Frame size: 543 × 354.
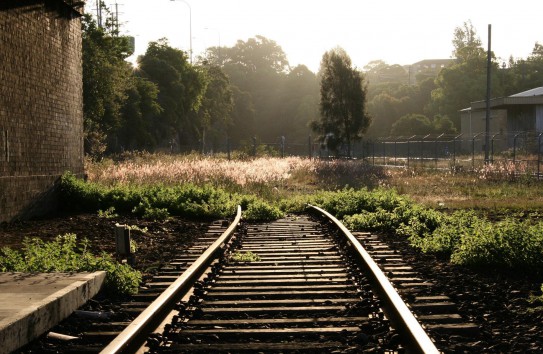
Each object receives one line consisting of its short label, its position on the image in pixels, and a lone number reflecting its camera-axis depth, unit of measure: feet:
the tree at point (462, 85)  341.17
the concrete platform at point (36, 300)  18.43
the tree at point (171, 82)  236.02
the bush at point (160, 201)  56.75
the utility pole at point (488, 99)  129.02
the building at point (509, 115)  200.64
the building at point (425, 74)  506.19
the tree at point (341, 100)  180.55
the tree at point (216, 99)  291.99
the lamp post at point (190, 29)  258.55
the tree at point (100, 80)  149.07
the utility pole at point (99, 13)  175.22
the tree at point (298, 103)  404.16
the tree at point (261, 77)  416.67
